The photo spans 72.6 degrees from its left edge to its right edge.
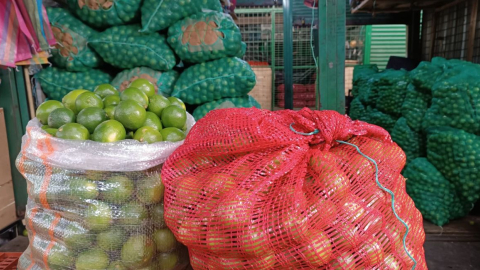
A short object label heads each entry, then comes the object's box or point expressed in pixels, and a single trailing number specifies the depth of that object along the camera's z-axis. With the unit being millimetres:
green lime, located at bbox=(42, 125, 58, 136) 1570
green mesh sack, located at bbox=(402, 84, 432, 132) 3607
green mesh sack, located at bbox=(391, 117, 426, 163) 3701
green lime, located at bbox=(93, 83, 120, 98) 1954
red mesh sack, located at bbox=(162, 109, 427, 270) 1090
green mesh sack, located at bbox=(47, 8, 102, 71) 3029
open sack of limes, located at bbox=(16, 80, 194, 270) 1444
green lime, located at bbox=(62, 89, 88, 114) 1802
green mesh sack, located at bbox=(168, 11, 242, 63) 2955
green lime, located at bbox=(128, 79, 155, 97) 1958
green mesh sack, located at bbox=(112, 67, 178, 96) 3053
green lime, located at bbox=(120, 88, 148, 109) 1716
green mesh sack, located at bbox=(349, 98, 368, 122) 4903
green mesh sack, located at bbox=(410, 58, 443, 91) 3439
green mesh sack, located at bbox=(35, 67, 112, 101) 3094
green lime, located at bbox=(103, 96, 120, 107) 1785
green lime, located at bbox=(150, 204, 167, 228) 1507
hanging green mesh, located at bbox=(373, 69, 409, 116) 4017
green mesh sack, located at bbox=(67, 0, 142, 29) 2916
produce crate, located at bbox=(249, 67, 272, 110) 7984
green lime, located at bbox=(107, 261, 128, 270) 1462
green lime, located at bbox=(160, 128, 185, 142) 1641
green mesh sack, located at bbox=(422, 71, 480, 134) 3037
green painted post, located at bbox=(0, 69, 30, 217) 2934
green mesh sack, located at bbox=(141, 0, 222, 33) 2922
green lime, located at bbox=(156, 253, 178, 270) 1542
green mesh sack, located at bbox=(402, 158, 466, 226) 3289
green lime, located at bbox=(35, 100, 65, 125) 1747
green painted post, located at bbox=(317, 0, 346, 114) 2382
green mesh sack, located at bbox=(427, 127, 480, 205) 3016
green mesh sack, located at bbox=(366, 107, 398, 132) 4266
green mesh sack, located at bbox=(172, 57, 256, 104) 3006
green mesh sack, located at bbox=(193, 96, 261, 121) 3055
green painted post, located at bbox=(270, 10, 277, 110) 7789
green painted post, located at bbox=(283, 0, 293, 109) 4625
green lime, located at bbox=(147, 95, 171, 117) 1848
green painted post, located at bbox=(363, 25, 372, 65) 8703
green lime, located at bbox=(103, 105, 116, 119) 1683
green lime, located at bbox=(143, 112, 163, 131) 1668
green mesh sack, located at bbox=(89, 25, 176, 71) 2986
